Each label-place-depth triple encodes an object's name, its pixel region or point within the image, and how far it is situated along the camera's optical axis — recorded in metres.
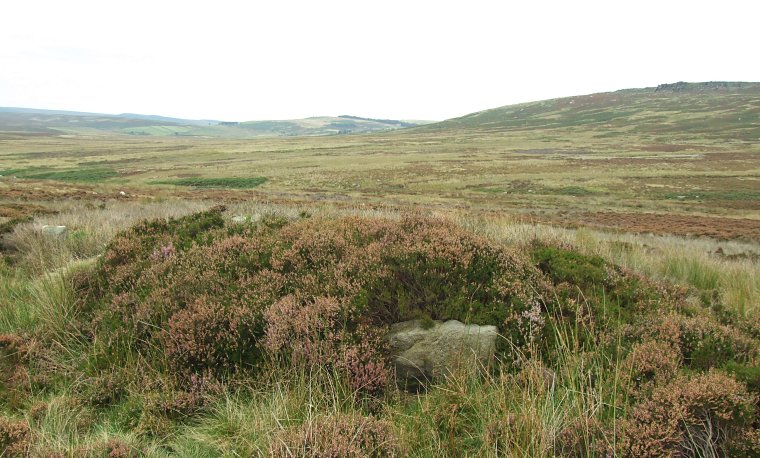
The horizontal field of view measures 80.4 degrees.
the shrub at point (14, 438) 2.95
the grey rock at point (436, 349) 3.93
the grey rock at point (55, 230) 9.41
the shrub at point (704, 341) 3.71
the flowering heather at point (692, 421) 2.70
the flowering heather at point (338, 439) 2.74
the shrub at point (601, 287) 4.67
